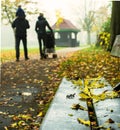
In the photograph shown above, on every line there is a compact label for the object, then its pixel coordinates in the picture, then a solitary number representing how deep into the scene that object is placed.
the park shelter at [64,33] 50.70
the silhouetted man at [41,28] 15.37
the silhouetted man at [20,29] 15.23
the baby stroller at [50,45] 16.00
